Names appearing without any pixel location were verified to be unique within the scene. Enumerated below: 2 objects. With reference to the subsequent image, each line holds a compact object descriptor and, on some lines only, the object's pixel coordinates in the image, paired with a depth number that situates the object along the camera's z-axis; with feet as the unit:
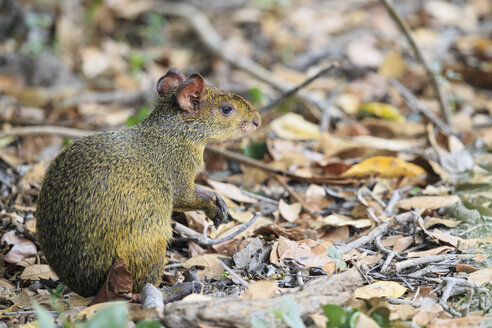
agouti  24.90
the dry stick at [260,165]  36.06
